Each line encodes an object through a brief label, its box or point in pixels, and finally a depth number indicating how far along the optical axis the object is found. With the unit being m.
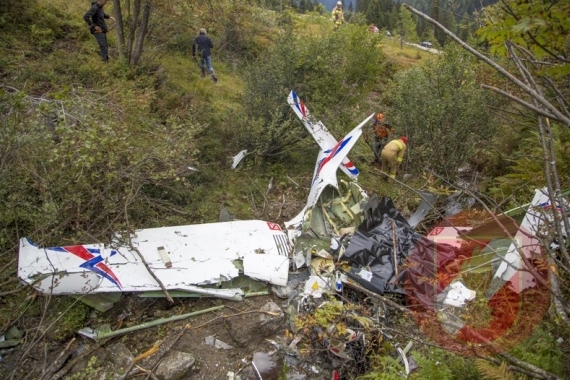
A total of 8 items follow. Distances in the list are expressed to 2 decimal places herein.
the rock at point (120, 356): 4.23
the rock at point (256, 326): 4.59
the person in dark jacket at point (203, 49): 10.81
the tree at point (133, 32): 8.56
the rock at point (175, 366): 4.08
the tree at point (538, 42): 1.68
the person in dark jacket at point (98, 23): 8.51
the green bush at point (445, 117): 7.77
